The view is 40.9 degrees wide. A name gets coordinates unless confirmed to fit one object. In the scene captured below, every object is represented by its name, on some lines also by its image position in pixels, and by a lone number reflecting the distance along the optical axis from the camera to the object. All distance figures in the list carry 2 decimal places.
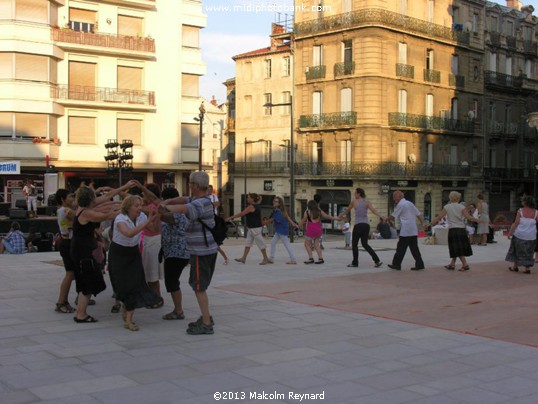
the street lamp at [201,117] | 37.69
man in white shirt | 15.73
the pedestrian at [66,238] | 9.92
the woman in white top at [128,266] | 8.73
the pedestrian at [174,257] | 9.38
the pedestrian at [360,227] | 16.26
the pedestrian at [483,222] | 24.06
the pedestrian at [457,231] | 15.81
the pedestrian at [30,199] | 29.14
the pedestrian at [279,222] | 17.55
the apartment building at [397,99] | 49.81
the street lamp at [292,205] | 40.51
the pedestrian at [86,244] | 9.05
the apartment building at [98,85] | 39.84
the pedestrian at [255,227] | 16.83
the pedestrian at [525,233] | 15.38
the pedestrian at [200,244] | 8.39
